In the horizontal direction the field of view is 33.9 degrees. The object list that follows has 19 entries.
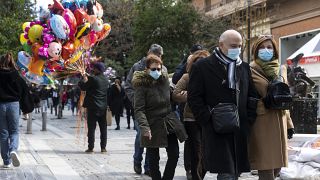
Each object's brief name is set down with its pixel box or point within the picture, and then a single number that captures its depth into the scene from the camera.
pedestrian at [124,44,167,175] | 8.40
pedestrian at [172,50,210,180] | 7.06
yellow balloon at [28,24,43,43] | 13.77
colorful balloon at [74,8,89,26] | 14.06
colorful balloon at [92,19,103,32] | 14.39
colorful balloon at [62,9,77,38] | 13.65
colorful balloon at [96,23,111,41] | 14.82
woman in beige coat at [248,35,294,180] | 5.52
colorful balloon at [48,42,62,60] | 13.32
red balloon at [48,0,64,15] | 14.16
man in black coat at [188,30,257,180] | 5.08
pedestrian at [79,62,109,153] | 11.25
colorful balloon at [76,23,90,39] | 13.99
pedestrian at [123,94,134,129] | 19.16
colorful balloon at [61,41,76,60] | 13.66
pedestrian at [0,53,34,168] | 8.71
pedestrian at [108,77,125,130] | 18.92
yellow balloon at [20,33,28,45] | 14.23
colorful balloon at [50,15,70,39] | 13.23
